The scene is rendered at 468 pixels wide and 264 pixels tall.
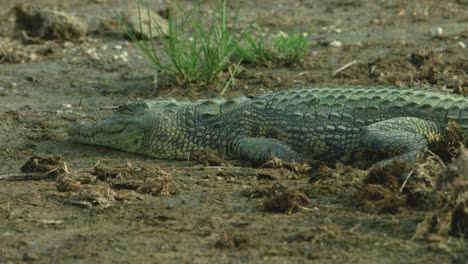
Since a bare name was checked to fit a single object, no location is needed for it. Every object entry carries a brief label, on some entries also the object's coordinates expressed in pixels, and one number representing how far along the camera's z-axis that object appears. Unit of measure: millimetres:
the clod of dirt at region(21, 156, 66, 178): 12883
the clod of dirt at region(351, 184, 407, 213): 10187
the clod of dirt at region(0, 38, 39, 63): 19781
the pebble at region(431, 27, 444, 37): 21078
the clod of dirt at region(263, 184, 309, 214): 10445
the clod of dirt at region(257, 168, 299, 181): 12352
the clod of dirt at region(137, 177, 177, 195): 11625
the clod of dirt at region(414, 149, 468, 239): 9266
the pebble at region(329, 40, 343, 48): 20772
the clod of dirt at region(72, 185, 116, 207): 11070
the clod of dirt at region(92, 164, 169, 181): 12412
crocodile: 12812
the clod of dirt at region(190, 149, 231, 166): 13531
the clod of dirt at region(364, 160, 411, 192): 10547
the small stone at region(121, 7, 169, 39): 21078
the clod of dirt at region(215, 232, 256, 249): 9297
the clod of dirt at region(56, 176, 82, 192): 11672
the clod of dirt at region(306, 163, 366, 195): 11234
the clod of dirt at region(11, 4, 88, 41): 21312
